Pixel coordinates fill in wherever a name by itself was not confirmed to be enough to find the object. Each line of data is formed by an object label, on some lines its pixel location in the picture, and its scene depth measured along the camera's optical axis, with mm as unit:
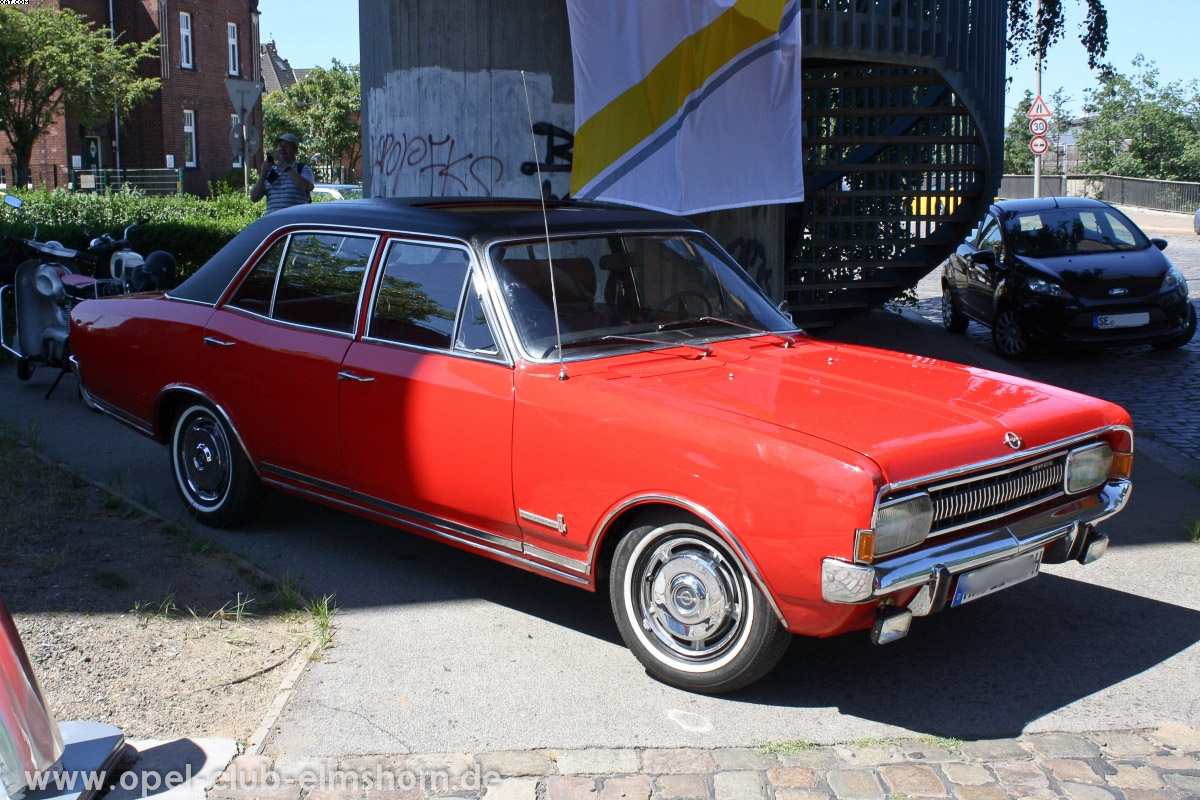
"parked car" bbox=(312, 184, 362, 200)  27203
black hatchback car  12023
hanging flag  8672
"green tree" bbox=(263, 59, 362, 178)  55344
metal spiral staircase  10914
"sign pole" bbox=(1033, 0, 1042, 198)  15453
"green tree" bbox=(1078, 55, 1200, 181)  42188
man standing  10523
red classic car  3955
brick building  39062
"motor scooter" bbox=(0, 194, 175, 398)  9516
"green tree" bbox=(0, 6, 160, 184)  33906
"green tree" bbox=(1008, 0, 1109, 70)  15328
